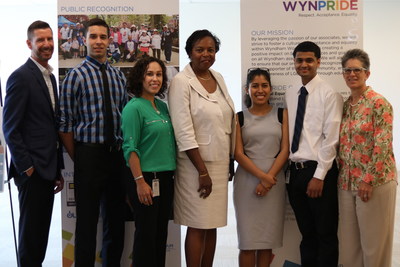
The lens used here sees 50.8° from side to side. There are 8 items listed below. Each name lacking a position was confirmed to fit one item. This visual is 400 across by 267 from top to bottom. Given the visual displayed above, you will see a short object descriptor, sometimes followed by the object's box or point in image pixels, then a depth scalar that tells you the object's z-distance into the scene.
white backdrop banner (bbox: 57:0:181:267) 3.43
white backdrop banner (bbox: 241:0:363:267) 3.48
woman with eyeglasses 2.73
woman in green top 2.68
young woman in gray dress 3.06
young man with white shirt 2.91
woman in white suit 2.82
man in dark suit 2.83
